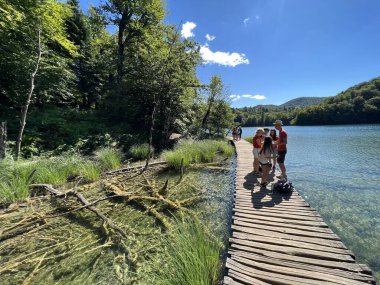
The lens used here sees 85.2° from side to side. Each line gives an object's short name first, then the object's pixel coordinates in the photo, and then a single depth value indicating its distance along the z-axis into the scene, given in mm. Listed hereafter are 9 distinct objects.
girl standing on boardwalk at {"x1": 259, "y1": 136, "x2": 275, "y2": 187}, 6426
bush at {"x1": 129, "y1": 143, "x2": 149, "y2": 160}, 11987
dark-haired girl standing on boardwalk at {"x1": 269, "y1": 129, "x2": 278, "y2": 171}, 8141
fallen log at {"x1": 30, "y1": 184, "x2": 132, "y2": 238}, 4584
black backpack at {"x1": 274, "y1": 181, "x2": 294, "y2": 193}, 6207
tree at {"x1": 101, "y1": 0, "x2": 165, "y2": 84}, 19047
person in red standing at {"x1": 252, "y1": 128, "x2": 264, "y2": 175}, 8188
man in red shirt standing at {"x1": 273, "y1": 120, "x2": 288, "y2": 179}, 6984
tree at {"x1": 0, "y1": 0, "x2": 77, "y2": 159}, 8797
